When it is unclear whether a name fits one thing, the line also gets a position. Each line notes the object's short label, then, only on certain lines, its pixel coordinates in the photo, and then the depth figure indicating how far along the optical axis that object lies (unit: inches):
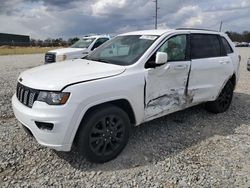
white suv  89.8
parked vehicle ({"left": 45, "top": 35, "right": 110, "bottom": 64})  334.8
